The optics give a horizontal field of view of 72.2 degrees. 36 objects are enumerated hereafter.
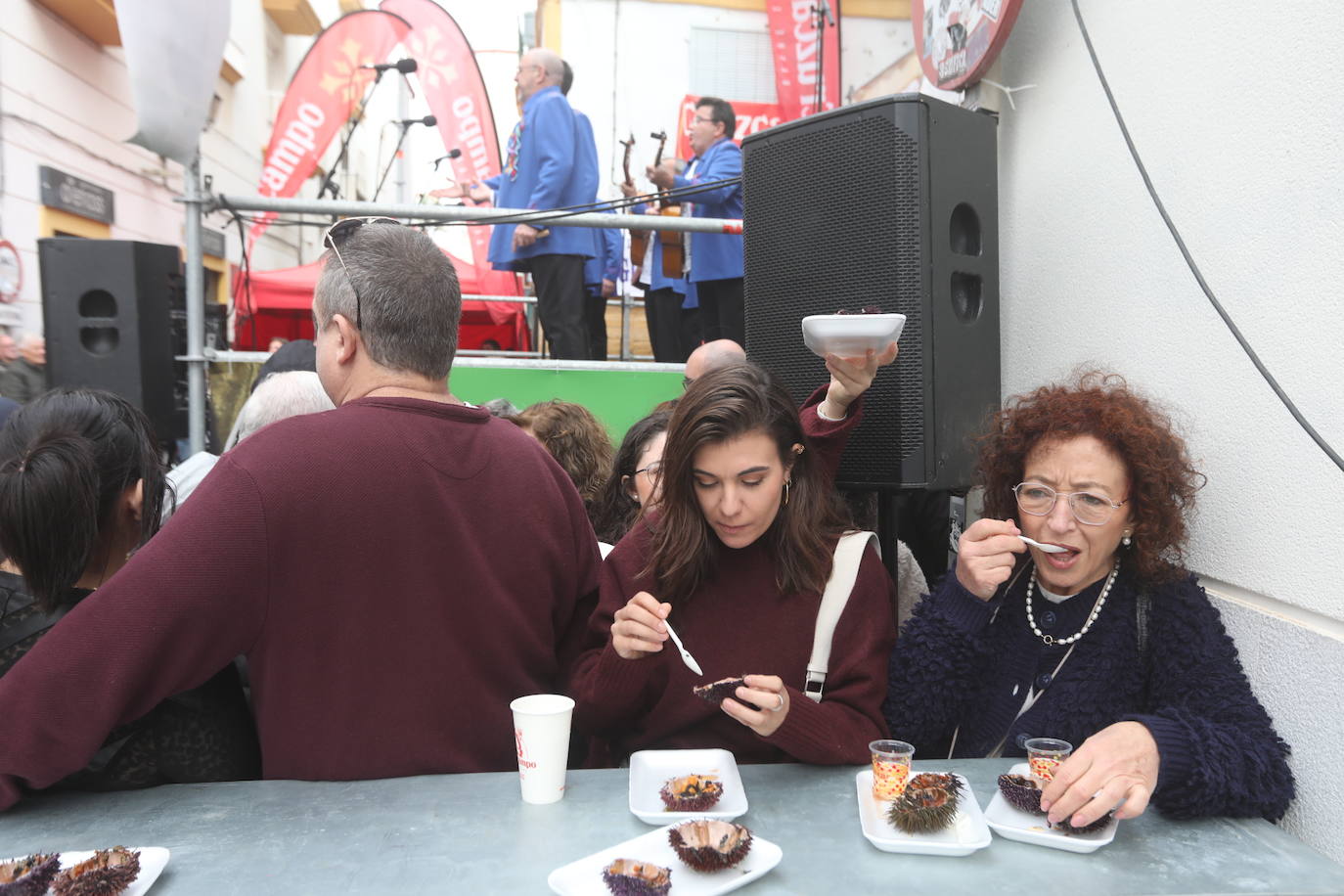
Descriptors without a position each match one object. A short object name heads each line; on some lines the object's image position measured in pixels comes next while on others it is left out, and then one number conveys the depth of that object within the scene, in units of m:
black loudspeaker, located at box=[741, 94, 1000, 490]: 2.22
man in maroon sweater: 1.32
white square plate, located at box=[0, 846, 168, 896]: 1.14
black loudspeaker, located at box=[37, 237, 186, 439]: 4.12
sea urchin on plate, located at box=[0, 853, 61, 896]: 1.10
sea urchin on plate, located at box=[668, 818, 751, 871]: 1.17
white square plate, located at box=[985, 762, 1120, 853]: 1.27
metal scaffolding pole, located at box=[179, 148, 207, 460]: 4.20
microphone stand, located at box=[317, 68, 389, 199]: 6.29
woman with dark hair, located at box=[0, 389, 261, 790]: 1.49
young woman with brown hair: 1.75
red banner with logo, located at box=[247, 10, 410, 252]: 7.85
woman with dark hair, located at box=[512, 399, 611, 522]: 2.98
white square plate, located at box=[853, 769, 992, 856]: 1.25
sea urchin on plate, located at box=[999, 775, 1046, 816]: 1.37
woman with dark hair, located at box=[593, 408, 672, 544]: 2.61
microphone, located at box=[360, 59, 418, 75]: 7.16
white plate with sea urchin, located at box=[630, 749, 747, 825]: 1.37
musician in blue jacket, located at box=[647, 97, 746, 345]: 4.79
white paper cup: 1.41
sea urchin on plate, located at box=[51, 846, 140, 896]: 1.11
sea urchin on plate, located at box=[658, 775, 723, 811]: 1.37
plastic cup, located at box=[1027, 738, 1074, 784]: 1.40
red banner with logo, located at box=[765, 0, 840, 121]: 8.35
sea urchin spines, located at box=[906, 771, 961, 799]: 1.35
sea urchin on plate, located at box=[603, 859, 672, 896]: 1.13
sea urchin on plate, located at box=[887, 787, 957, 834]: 1.28
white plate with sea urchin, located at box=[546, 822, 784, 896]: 1.15
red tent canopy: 7.41
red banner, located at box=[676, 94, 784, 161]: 8.96
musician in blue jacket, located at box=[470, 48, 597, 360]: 4.66
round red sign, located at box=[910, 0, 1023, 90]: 2.52
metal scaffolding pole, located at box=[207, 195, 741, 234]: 4.18
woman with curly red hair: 1.66
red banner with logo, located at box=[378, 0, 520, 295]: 7.85
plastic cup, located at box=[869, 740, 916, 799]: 1.39
